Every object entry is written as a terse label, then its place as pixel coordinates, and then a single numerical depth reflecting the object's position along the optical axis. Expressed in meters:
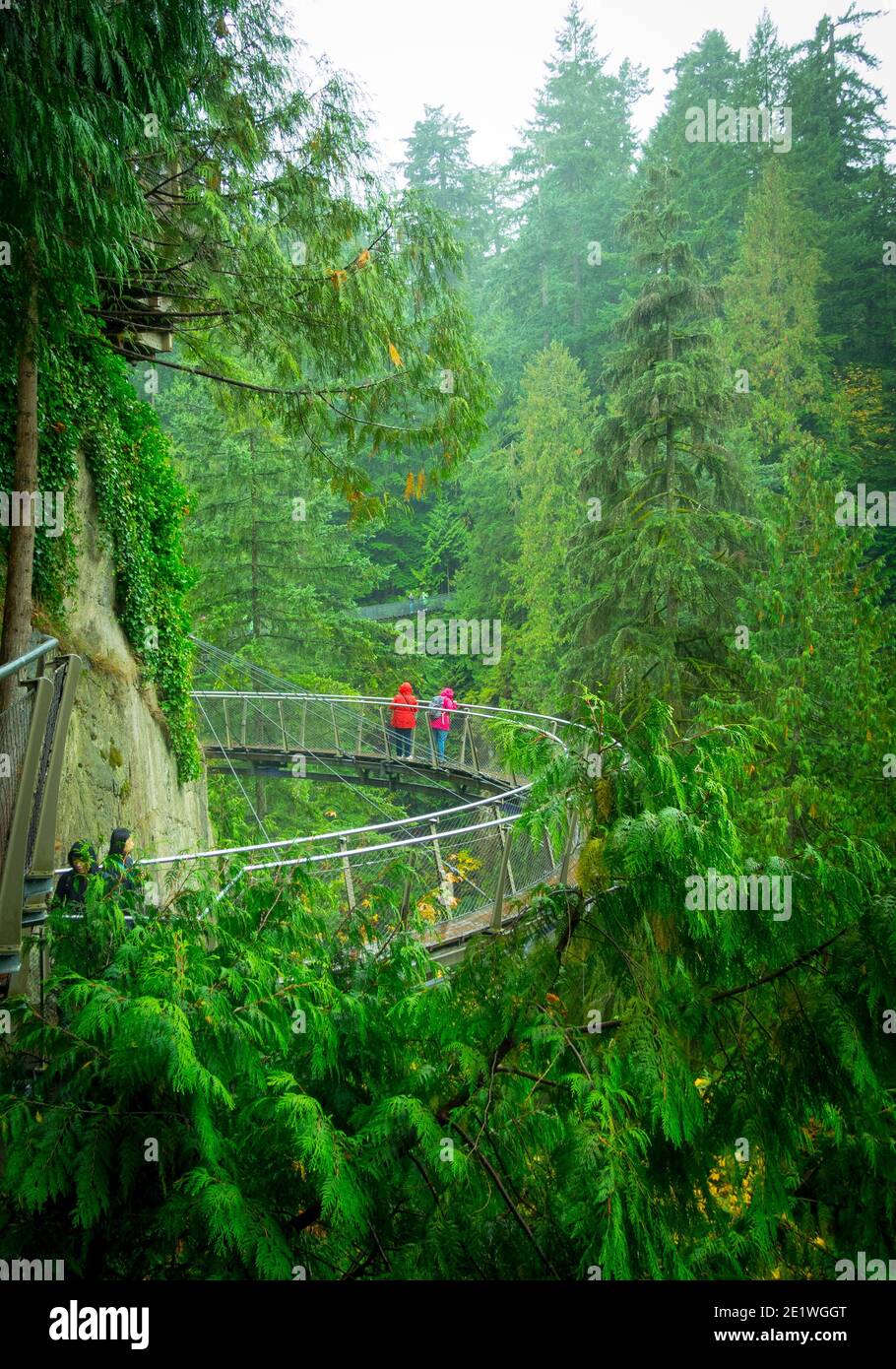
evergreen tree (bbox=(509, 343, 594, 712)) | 29.06
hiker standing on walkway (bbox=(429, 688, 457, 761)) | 17.16
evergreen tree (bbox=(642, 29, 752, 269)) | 34.97
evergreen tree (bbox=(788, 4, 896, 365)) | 29.66
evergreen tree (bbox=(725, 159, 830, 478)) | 27.88
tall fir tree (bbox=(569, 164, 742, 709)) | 17.72
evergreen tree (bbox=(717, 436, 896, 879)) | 13.83
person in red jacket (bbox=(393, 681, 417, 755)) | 17.48
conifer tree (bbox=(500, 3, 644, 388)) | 40.31
